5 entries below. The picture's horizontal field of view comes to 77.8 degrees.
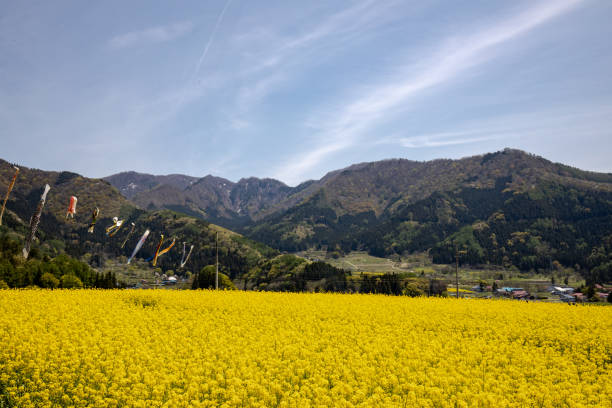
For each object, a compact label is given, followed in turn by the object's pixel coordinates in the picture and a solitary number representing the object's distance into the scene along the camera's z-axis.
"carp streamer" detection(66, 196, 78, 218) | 42.88
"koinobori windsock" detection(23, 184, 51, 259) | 40.88
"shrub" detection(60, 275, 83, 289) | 46.38
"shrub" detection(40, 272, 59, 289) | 46.66
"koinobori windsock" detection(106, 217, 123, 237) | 45.20
